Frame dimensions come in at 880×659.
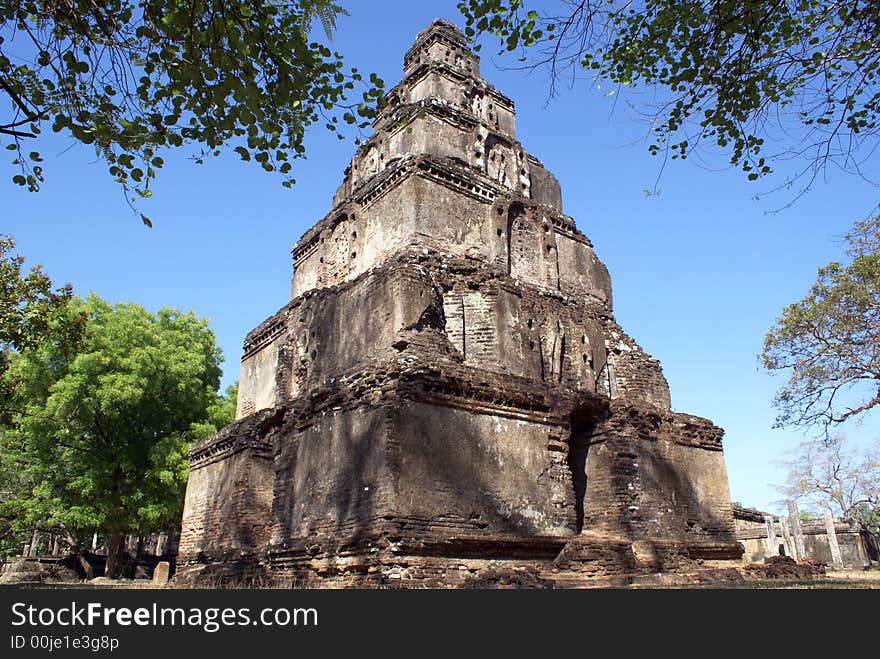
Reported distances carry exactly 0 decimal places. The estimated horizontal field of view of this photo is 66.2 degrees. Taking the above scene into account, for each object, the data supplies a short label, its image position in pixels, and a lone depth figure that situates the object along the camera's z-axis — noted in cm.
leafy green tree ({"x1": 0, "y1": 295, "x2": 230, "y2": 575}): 2316
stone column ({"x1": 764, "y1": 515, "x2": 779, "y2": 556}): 2452
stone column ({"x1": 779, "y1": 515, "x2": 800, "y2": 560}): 2450
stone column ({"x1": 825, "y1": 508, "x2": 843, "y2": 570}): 2350
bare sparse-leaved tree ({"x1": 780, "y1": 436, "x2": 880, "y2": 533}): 3712
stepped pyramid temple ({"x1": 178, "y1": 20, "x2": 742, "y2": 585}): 1171
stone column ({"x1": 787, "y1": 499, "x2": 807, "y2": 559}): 2372
